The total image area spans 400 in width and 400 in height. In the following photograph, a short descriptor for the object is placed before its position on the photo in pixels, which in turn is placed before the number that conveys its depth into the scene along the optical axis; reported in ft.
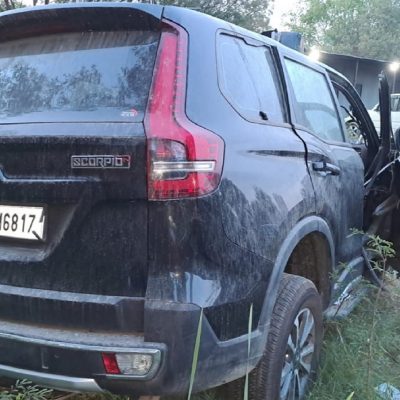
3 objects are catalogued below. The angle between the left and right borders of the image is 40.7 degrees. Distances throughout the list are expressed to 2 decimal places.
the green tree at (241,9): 64.30
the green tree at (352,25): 103.40
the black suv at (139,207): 6.35
